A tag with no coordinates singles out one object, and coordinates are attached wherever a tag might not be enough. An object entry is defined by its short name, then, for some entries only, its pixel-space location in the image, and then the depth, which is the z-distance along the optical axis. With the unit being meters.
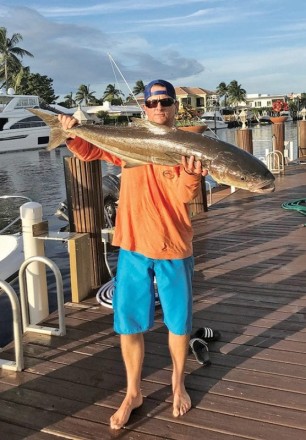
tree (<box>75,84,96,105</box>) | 96.31
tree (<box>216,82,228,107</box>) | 121.88
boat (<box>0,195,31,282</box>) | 7.58
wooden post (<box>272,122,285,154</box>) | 18.05
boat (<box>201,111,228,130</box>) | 71.66
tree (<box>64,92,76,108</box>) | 92.53
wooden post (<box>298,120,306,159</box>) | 19.64
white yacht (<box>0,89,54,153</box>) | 44.66
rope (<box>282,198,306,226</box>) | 9.20
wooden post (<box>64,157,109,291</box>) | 5.21
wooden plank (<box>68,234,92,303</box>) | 4.88
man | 2.84
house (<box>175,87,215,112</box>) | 95.94
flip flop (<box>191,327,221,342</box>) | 3.97
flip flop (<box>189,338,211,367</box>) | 3.68
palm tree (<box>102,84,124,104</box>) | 92.31
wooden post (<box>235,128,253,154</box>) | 15.63
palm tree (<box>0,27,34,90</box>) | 62.34
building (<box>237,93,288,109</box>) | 137.69
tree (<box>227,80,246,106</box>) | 120.00
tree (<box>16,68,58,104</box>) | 65.19
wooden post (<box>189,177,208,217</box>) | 9.71
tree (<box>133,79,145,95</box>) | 99.00
